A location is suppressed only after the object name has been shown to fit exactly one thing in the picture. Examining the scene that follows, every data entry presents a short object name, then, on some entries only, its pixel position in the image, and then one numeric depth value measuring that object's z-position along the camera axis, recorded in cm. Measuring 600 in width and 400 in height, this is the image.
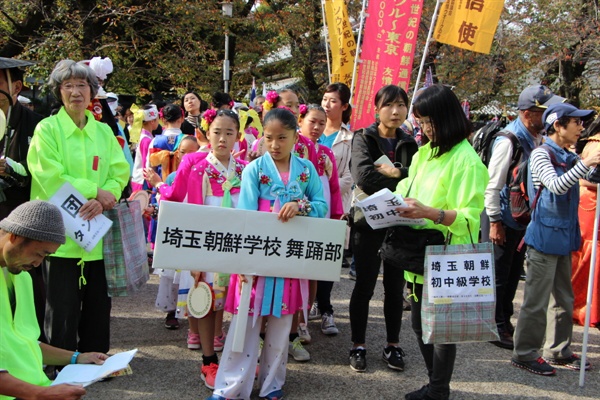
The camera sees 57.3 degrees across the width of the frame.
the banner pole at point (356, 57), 753
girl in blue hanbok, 335
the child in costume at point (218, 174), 390
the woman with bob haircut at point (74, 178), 333
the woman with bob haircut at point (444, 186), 302
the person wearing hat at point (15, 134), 341
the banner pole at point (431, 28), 711
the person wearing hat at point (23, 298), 192
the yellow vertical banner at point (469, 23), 729
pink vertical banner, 718
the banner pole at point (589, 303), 385
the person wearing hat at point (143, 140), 593
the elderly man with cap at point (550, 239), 395
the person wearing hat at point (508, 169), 443
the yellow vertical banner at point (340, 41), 842
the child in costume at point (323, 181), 429
